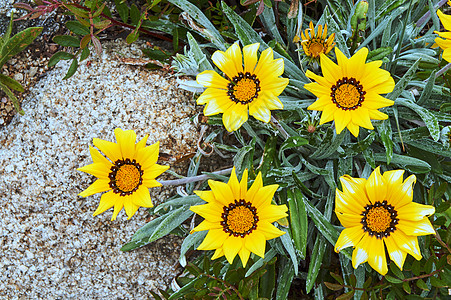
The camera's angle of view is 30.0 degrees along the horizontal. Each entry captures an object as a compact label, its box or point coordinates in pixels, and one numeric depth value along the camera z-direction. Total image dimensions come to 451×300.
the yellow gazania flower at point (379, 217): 0.68
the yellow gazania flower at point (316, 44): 0.77
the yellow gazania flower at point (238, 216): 0.68
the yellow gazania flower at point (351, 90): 0.67
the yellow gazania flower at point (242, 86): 0.68
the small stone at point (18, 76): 0.84
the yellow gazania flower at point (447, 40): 0.68
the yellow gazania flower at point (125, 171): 0.69
